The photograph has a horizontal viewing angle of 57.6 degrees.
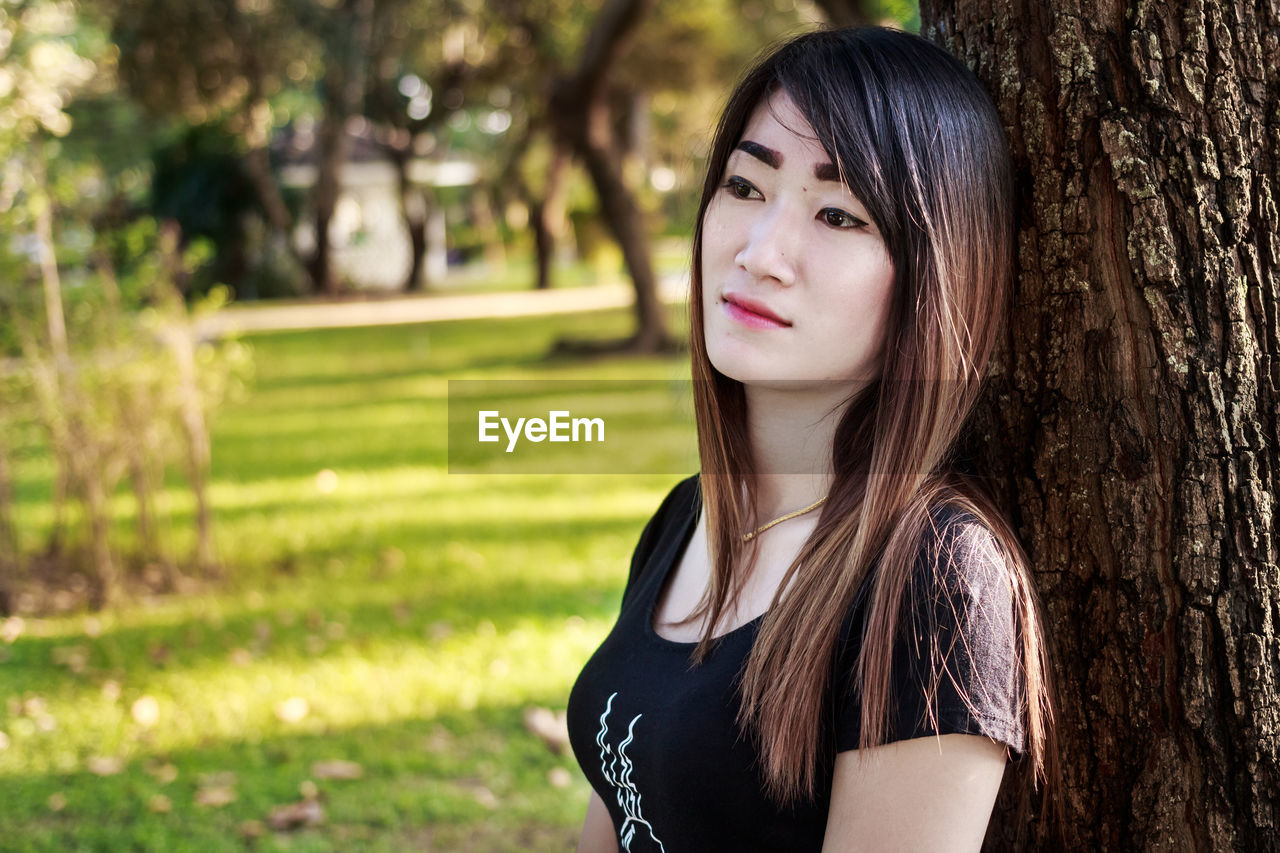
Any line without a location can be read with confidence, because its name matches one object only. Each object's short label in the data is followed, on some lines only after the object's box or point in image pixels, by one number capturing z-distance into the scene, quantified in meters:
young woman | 1.30
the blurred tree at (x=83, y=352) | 5.50
